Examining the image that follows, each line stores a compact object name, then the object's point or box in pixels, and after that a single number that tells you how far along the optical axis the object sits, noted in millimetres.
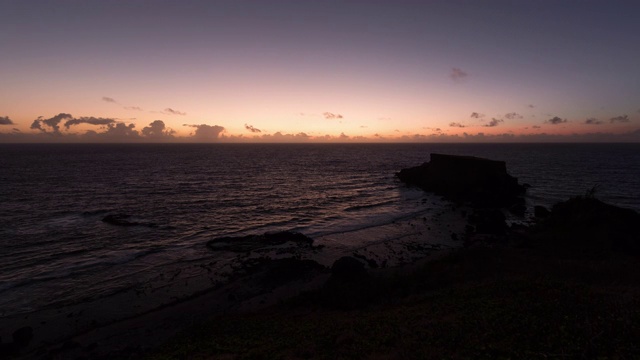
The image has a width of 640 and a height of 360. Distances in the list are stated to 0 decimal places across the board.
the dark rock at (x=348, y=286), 21852
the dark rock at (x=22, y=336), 19836
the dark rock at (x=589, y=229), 31722
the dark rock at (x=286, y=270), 28839
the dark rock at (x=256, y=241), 37119
